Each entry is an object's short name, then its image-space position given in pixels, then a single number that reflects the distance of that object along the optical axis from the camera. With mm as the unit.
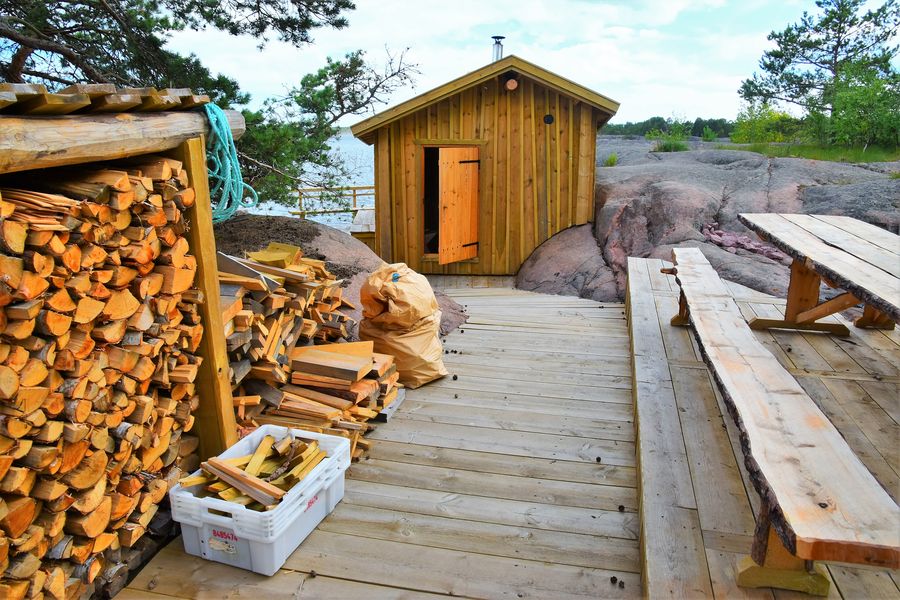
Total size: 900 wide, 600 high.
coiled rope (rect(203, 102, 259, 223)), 3605
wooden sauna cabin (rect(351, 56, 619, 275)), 9648
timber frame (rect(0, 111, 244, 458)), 2375
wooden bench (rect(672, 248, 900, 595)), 1893
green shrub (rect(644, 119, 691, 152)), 15716
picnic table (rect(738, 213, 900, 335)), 3344
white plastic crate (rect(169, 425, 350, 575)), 2922
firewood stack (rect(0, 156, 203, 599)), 2365
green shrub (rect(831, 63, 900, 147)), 14188
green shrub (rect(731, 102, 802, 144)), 17953
